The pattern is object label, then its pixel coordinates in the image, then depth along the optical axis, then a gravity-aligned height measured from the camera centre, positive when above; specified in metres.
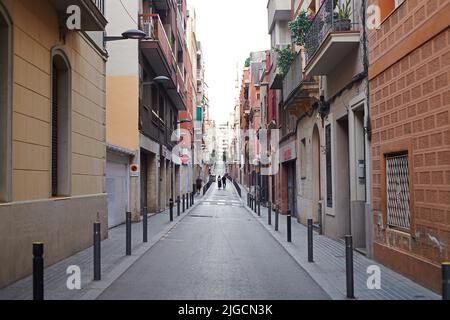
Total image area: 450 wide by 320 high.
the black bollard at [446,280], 4.69 -0.75
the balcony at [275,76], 24.40 +4.81
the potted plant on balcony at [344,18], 12.87 +3.78
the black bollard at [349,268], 7.62 -1.06
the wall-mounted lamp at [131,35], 14.50 +3.89
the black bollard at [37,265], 5.93 -0.75
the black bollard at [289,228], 14.37 -1.01
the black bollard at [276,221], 18.01 -1.02
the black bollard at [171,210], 21.33 -0.78
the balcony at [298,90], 17.28 +3.03
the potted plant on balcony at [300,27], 17.16 +4.76
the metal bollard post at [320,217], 16.88 -0.86
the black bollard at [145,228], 14.77 -0.99
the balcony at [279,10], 25.61 +7.90
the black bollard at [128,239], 12.20 -1.03
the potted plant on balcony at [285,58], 21.28 +4.77
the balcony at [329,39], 12.42 +3.27
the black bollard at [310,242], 11.13 -1.05
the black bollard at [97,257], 9.02 -1.04
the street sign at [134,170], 20.95 +0.71
